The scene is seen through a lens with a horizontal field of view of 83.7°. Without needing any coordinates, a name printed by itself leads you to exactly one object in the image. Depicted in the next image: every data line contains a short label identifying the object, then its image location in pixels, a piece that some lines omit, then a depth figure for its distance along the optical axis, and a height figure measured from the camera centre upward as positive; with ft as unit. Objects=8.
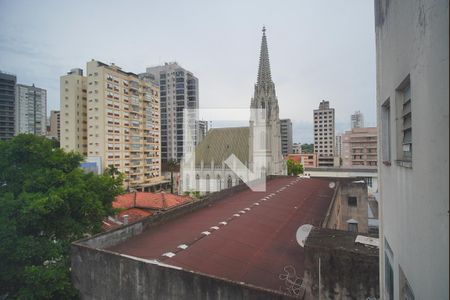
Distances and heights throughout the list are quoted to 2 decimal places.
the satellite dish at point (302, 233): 29.94 -9.97
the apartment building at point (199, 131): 198.31 +16.57
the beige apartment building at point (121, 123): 130.93 +16.42
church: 130.41 +0.59
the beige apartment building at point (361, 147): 208.23 +2.72
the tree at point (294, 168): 181.07 -13.06
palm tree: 180.92 -10.91
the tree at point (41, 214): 29.27 -8.21
